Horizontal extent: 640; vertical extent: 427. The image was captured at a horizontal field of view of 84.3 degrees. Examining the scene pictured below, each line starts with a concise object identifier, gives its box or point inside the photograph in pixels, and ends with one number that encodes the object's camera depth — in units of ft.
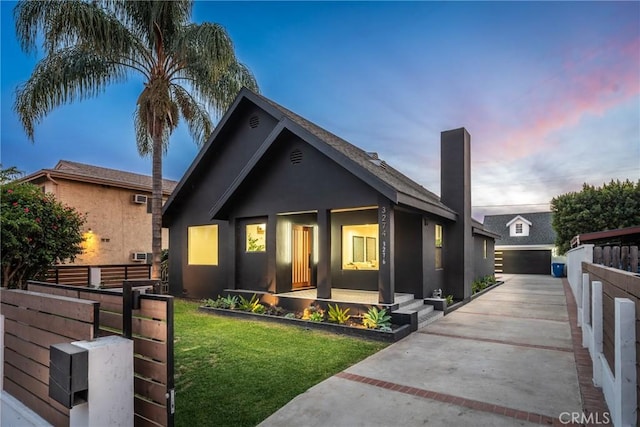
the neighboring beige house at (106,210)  49.75
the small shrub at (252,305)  31.45
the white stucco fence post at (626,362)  9.93
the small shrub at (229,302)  33.09
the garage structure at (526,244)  87.97
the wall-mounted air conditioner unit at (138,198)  57.21
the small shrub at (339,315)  26.71
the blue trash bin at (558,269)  81.49
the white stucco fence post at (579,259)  28.89
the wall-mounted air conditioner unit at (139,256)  56.59
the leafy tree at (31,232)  29.30
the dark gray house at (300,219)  29.71
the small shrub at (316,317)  27.39
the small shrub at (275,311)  30.37
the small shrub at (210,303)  34.55
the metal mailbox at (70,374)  8.02
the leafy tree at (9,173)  43.55
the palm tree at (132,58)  32.24
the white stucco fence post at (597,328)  15.31
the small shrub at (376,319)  24.90
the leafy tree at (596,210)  70.28
